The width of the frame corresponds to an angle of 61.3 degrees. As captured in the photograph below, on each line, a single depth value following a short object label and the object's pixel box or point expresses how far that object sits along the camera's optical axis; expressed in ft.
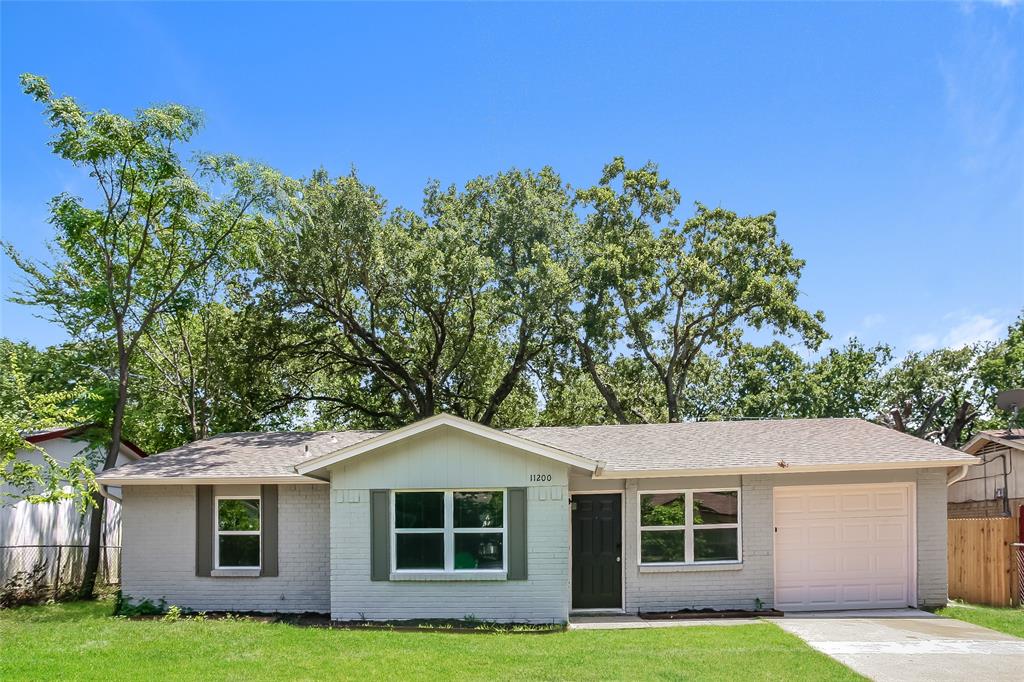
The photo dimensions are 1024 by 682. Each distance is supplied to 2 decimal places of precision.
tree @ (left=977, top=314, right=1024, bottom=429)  110.73
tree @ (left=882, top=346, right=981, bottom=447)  125.49
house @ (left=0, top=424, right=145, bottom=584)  54.34
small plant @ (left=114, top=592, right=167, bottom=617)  48.64
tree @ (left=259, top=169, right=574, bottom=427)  74.74
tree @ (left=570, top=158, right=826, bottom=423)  85.25
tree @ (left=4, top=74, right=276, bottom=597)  58.44
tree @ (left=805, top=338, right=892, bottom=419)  120.37
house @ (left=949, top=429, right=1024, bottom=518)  65.46
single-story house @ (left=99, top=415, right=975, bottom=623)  44.83
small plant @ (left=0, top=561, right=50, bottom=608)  53.36
